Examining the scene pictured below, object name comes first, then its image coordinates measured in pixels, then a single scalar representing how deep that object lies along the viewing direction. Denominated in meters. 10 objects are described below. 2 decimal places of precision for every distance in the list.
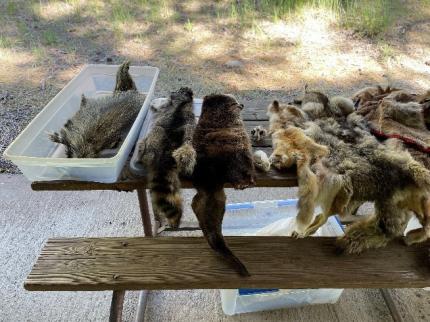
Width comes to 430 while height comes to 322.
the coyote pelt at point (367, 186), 1.25
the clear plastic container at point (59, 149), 1.22
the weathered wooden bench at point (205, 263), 1.33
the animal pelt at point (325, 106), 1.59
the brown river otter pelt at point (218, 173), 1.24
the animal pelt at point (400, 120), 1.42
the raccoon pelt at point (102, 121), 1.32
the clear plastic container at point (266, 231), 1.91
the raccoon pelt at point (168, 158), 1.22
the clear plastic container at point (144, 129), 1.33
